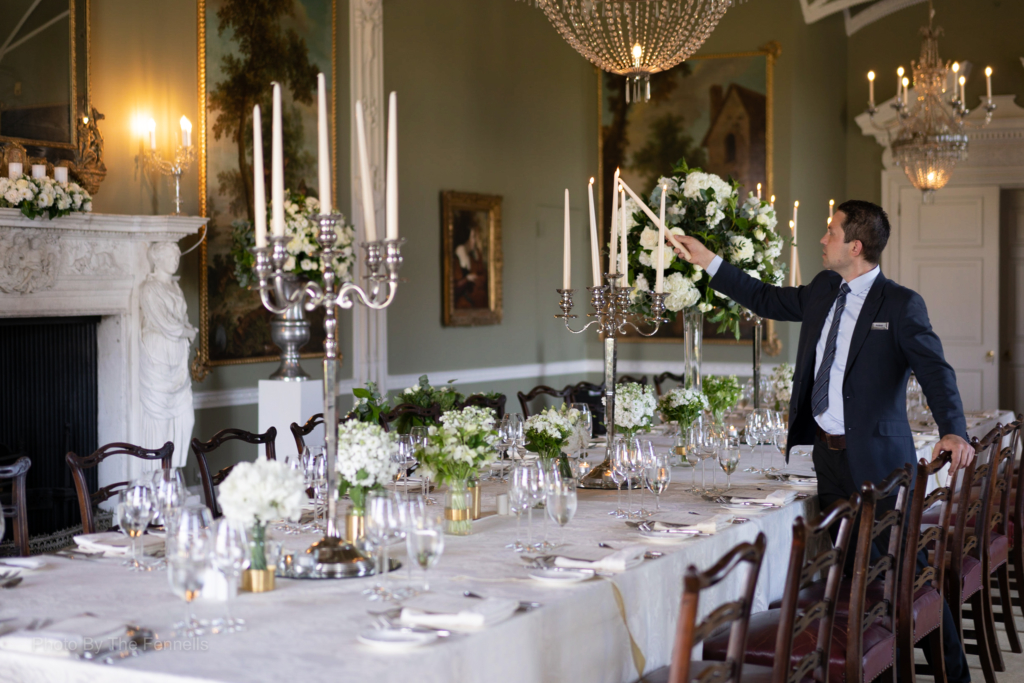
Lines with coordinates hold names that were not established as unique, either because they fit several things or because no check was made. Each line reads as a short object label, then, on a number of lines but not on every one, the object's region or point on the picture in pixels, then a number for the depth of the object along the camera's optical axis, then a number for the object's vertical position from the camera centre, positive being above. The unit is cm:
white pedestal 704 -52
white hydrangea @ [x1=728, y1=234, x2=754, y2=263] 513 +36
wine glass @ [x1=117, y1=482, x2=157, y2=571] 281 -48
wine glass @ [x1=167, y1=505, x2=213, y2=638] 218 -49
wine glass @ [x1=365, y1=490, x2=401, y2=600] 244 -45
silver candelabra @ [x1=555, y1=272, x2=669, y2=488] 401 +2
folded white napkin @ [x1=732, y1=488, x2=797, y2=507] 379 -63
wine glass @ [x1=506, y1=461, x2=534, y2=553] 292 -46
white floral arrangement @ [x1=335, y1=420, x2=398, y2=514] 284 -36
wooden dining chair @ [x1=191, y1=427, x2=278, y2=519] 406 -49
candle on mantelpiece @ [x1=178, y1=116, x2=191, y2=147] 670 +125
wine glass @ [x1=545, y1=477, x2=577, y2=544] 281 -47
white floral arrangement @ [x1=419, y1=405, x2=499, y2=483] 326 -37
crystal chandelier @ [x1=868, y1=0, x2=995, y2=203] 827 +152
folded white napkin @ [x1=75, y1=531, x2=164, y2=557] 305 -63
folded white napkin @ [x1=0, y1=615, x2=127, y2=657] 216 -64
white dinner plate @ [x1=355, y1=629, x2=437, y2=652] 215 -64
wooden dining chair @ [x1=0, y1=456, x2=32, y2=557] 340 -54
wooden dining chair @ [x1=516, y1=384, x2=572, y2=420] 656 -44
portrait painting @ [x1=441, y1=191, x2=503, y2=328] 938 +60
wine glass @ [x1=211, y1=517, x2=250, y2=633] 231 -52
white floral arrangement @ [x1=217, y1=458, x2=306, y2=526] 251 -40
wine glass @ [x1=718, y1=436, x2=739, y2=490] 385 -48
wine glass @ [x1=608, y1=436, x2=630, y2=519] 345 -45
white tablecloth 209 -65
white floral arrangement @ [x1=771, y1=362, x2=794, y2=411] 629 -38
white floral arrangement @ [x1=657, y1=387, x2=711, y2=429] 510 -40
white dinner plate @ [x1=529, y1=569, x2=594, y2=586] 266 -63
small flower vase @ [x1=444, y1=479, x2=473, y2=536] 327 -57
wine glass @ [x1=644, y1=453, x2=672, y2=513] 339 -48
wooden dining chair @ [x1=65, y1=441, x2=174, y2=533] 351 -55
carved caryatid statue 658 -13
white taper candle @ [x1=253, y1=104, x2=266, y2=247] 242 +30
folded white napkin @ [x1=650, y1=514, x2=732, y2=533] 330 -63
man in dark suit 393 -18
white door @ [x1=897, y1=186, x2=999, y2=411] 1014 +47
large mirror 601 +147
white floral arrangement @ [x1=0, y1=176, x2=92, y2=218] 573 +73
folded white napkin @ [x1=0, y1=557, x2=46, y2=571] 288 -64
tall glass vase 552 -12
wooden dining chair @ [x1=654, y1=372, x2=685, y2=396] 812 -43
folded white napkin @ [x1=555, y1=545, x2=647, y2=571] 280 -63
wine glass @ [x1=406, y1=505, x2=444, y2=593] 239 -48
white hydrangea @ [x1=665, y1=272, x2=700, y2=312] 501 +15
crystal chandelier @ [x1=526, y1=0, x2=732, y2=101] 609 +171
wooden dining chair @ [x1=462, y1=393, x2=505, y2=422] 538 -42
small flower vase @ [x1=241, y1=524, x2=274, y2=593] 258 -59
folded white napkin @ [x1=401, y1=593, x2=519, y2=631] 227 -63
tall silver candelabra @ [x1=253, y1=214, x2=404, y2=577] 249 +7
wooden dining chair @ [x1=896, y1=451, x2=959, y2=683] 343 -91
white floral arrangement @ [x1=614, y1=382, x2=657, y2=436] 438 -35
